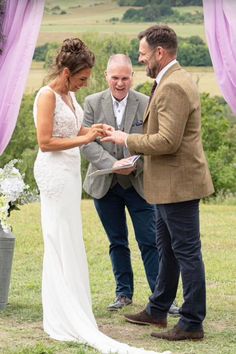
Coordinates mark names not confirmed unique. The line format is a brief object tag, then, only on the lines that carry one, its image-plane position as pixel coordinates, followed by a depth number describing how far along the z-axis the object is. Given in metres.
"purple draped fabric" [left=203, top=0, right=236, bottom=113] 7.37
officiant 7.01
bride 6.15
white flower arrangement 6.96
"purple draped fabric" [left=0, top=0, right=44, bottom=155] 7.71
